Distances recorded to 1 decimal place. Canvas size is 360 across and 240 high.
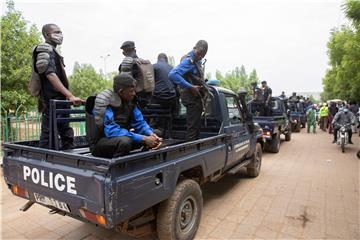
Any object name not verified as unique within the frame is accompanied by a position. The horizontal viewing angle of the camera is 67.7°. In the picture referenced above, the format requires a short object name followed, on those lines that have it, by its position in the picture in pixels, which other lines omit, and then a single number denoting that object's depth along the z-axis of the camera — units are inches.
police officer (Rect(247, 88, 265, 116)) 381.8
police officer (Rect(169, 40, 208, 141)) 153.9
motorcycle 371.0
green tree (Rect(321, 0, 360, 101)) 329.7
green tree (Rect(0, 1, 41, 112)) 370.6
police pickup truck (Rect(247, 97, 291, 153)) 327.6
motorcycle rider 384.5
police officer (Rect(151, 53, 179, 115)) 178.7
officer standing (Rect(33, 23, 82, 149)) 121.1
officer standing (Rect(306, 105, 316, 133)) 609.9
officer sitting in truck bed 100.5
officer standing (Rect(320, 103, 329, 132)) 657.0
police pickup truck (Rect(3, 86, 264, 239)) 85.7
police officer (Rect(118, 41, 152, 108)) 143.5
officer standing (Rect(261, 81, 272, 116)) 381.4
